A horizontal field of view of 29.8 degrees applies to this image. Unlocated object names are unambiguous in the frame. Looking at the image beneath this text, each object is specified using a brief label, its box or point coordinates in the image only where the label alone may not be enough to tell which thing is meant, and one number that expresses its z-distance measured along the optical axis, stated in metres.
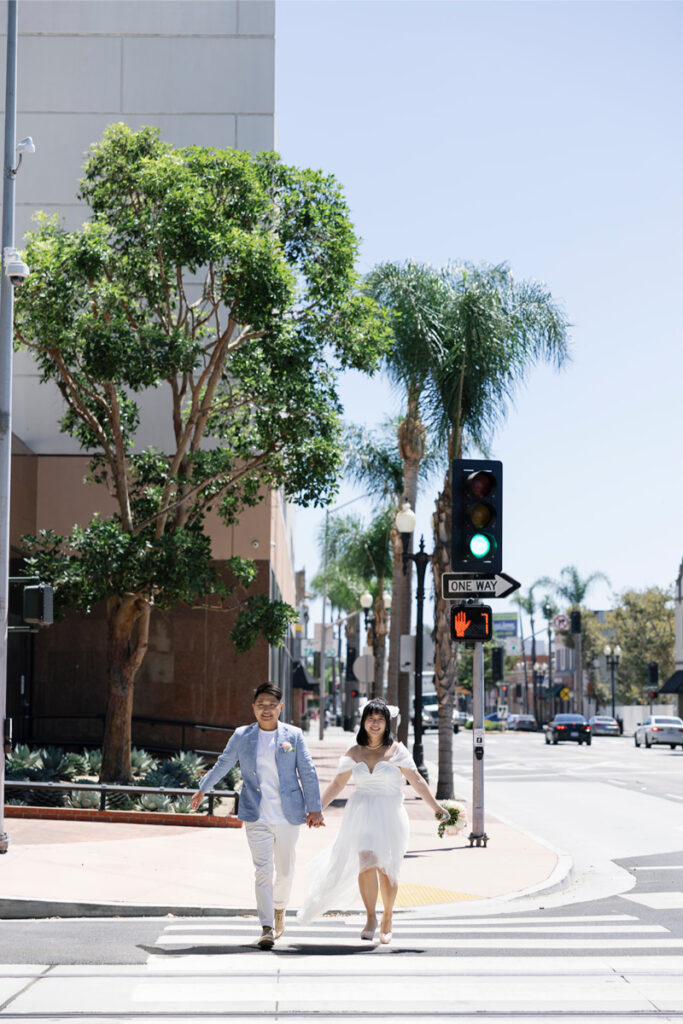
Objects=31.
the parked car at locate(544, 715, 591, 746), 54.84
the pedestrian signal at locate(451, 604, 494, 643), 14.01
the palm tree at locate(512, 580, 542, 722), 105.19
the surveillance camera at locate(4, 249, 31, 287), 13.81
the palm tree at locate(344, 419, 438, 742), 36.94
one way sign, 13.96
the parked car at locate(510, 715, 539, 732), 88.00
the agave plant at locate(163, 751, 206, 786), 20.28
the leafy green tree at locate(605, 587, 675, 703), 78.12
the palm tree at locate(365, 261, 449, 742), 22.36
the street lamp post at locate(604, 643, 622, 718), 76.24
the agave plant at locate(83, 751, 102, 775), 21.24
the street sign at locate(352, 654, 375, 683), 35.99
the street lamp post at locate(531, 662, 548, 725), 125.82
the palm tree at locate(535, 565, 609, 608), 85.00
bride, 9.01
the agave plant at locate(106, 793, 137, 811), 17.78
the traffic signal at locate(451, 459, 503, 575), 12.99
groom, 8.66
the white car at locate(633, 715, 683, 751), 52.91
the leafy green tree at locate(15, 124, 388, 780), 18.44
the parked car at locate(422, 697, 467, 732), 79.34
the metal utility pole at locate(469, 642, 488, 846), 14.83
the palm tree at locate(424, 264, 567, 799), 22.06
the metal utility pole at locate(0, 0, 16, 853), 13.99
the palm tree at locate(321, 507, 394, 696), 51.56
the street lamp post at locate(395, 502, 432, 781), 24.09
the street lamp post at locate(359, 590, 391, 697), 48.91
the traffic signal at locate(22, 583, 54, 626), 14.57
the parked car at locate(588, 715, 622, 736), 72.12
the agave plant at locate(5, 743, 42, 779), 19.19
